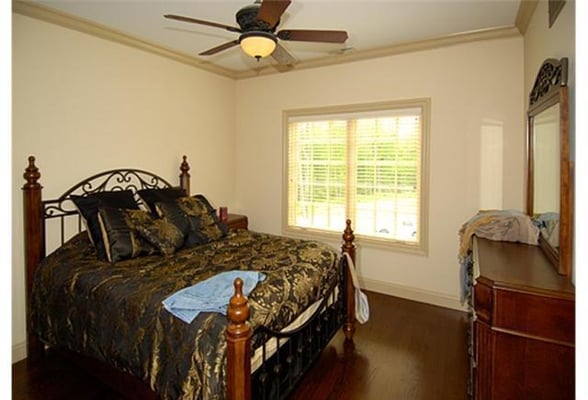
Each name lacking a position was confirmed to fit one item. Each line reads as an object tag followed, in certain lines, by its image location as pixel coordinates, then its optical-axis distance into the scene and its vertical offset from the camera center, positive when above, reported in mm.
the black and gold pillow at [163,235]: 2732 -334
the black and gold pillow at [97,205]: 2611 -80
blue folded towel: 1717 -551
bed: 1629 -611
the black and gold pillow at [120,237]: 2543 -328
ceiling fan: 2064 +1110
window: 3795 +315
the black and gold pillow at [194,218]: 3076 -218
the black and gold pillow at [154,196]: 3248 -1
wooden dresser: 1395 -618
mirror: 1559 +192
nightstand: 4438 -353
